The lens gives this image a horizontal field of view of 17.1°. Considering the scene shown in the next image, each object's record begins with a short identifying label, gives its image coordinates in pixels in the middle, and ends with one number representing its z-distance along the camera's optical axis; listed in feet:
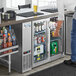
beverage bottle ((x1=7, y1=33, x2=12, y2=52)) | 13.99
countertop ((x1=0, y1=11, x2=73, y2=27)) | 13.26
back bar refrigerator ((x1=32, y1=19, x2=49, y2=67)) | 15.38
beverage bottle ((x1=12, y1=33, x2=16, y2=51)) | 14.22
